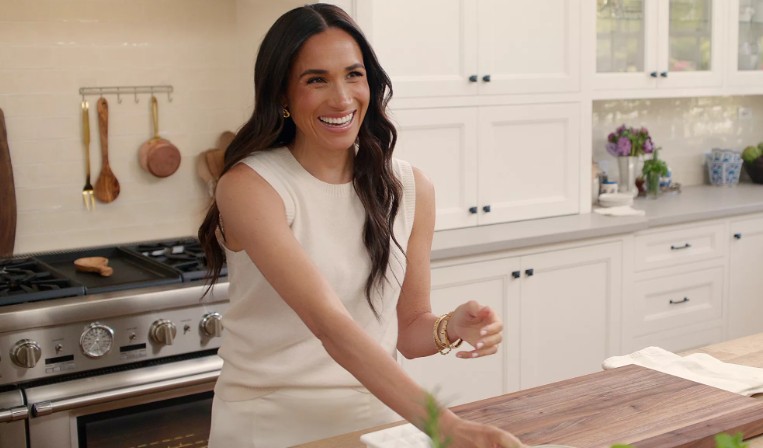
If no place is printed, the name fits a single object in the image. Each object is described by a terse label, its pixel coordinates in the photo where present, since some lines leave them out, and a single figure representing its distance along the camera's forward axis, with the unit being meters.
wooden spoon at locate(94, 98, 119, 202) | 3.34
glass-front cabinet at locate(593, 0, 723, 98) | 4.04
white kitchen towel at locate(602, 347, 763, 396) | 1.89
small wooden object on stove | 2.93
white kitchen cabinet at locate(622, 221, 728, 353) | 3.85
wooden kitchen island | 1.65
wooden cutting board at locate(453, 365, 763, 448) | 1.60
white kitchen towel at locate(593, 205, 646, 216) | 3.89
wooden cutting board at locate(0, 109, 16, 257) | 3.15
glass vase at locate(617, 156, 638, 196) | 4.39
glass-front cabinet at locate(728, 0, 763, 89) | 4.52
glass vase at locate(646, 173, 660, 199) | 4.50
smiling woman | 1.90
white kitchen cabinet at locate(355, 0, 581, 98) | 3.30
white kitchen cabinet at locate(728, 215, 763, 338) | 4.21
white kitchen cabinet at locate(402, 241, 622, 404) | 3.33
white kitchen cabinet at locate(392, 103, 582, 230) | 3.44
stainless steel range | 2.56
